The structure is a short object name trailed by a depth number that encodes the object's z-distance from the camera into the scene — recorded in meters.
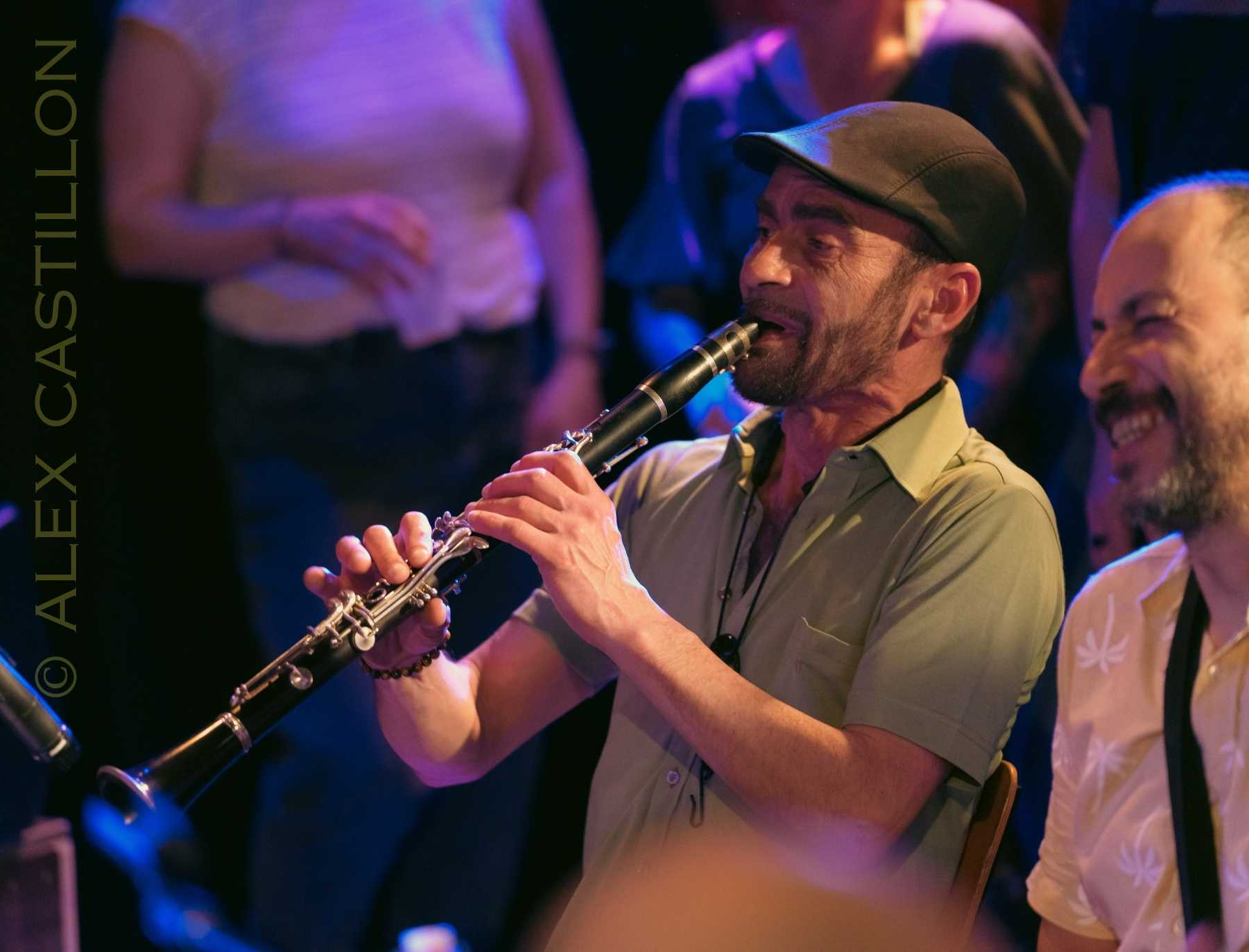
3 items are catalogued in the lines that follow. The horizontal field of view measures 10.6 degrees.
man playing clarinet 5.31
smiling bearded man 5.34
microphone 5.38
